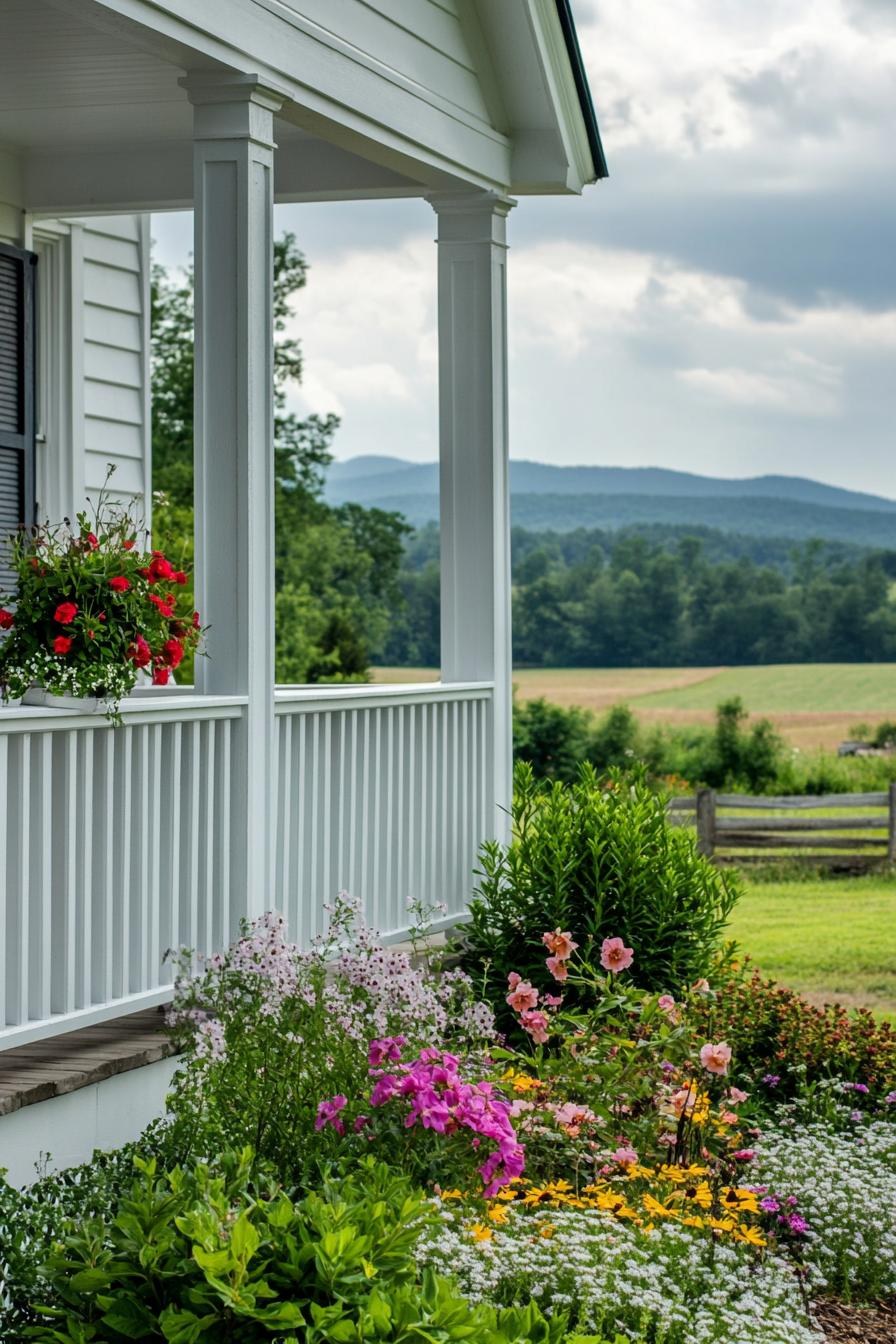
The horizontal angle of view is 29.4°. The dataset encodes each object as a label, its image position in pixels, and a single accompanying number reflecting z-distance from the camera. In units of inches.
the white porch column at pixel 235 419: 205.0
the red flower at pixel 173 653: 188.5
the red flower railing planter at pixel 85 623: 177.0
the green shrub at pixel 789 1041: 269.4
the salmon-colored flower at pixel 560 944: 237.9
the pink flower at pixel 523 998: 224.8
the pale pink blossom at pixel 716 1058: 203.8
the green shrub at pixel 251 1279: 117.3
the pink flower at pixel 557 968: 234.2
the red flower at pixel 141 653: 182.4
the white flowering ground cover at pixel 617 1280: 149.9
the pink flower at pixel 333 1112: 162.9
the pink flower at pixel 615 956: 233.0
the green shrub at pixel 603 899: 259.6
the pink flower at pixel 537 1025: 215.5
